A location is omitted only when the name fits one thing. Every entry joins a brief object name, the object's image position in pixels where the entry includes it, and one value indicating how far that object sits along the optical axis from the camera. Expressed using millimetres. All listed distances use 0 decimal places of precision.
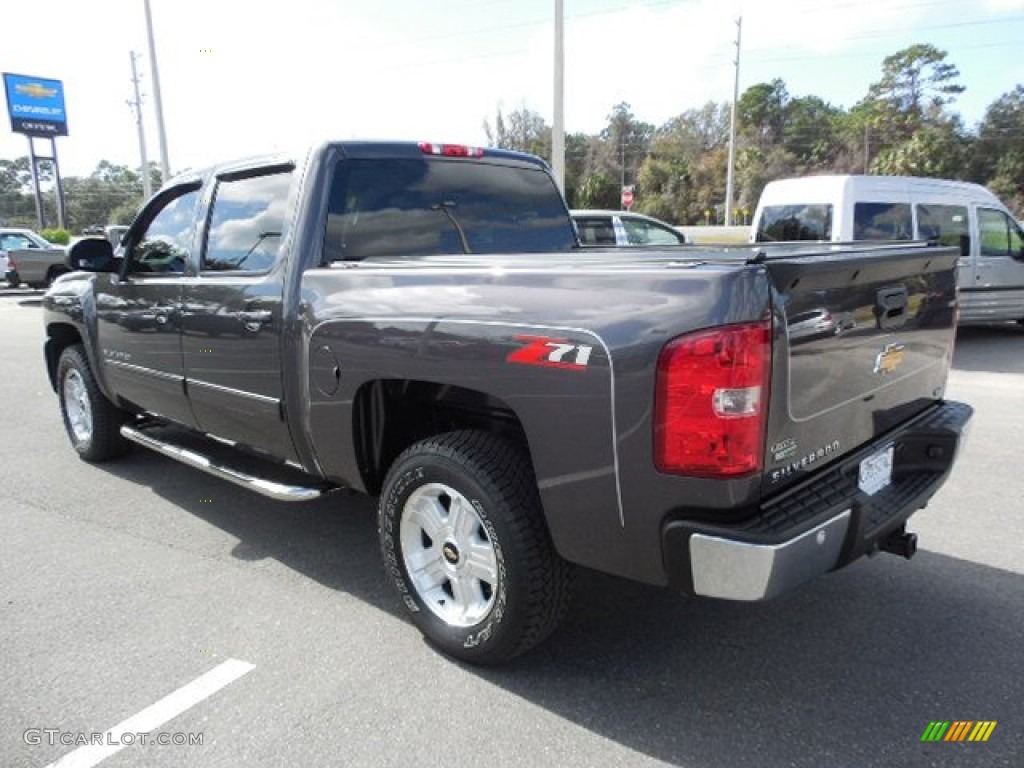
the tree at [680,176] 64750
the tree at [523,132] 62719
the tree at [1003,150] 59338
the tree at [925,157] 56219
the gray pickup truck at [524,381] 2176
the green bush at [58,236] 37031
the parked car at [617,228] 11180
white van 9391
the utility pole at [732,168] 38634
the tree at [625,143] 83875
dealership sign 40094
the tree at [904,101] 69188
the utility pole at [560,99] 16922
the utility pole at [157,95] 24391
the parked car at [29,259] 19891
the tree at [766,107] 93688
